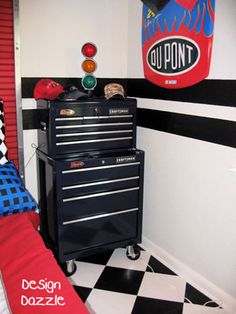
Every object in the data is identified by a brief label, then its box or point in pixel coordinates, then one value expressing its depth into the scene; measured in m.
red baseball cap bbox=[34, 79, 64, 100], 2.17
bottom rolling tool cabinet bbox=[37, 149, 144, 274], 2.09
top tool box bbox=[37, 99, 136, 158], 2.08
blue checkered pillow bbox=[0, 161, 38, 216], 1.83
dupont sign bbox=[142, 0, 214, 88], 1.84
